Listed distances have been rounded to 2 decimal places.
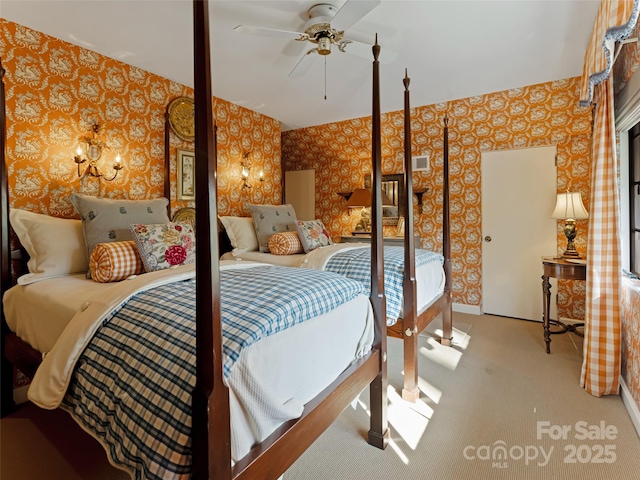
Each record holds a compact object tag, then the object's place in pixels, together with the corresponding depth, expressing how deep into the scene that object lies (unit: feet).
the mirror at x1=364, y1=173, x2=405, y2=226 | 14.58
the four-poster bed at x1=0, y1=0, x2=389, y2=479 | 2.64
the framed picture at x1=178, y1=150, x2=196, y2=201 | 11.12
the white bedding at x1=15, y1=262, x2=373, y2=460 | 3.22
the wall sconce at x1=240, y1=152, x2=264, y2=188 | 13.35
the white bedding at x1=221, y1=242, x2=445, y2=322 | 8.02
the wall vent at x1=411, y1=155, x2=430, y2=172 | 13.87
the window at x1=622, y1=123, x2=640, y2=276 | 8.18
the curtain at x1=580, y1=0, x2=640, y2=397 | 6.94
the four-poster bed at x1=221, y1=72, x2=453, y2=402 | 6.88
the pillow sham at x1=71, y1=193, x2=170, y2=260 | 7.33
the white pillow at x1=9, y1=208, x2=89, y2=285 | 6.93
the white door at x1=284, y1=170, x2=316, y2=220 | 16.93
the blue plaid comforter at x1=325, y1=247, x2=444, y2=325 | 7.08
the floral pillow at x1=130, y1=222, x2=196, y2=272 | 6.84
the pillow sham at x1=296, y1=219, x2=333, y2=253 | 10.41
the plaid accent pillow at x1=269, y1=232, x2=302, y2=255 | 10.26
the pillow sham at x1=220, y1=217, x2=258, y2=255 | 11.21
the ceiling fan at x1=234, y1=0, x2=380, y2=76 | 6.40
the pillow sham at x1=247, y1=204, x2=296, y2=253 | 11.23
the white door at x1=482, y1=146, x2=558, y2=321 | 11.84
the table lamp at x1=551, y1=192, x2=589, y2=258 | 9.92
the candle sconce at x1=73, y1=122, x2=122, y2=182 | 8.70
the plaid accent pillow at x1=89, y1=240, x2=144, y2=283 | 6.49
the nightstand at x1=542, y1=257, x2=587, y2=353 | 8.82
